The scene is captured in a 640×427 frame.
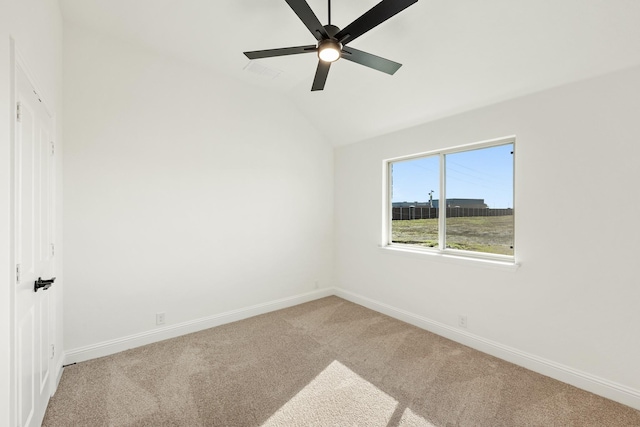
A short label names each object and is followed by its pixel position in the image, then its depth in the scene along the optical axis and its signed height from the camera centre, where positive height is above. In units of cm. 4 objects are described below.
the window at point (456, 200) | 289 +13
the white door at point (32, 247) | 145 -22
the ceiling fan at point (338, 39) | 162 +117
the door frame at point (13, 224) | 132 -6
